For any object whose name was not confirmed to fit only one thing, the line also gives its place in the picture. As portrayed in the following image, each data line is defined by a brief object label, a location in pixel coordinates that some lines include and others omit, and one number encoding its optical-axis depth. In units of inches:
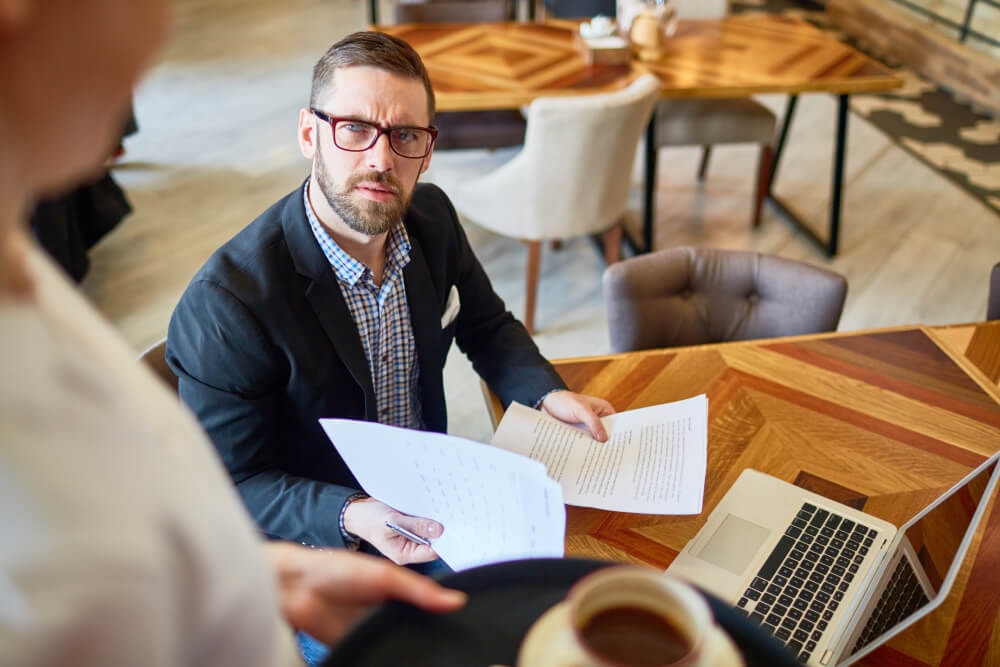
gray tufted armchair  70.1
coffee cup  19.0
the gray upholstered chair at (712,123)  130.3
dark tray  20.7
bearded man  48.5
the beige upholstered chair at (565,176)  99.1
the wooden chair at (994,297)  72.6
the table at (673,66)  113.0
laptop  36.5
